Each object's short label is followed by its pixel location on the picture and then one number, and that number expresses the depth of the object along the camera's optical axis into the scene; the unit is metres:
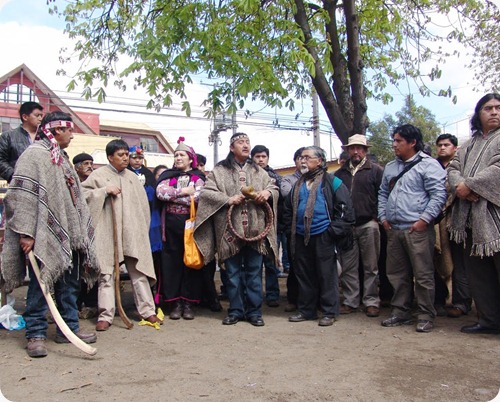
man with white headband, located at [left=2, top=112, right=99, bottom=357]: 4.06
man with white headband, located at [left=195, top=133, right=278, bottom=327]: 5.35
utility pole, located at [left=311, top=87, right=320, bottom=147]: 21.56
